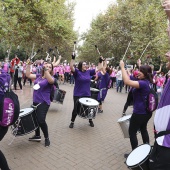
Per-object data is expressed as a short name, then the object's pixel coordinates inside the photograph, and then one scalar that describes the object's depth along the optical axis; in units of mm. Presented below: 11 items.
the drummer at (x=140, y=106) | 4180
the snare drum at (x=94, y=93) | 8811
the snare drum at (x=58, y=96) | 8465
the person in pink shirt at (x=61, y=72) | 21256
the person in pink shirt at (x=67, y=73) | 22172
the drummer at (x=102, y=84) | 8930
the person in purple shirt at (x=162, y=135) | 2204
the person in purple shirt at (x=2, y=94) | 3220
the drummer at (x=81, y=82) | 6363
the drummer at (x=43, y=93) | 4914
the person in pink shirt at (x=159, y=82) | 14516
